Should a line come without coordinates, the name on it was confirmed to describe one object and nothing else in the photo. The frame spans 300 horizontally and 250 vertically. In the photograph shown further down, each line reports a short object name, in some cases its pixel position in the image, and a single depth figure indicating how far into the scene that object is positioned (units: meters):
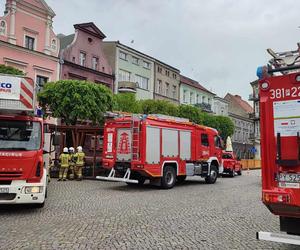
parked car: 19.01
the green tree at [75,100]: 16.90
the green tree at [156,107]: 23.41
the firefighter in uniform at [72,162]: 13.25
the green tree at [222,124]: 35.30
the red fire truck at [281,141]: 3.89
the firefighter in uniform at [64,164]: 12.86
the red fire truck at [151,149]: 10.79
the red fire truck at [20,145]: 6.48
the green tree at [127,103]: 21.29
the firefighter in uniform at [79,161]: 13.17
